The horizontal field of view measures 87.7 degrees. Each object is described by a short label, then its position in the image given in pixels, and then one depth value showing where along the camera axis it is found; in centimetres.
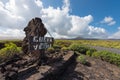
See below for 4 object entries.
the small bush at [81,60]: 457
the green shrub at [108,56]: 522
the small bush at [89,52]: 612
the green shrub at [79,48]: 640
